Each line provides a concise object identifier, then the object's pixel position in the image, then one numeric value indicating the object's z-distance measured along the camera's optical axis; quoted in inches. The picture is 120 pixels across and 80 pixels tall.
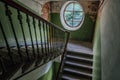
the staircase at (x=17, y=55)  34.0
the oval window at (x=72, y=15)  142.2
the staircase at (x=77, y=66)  95.7
